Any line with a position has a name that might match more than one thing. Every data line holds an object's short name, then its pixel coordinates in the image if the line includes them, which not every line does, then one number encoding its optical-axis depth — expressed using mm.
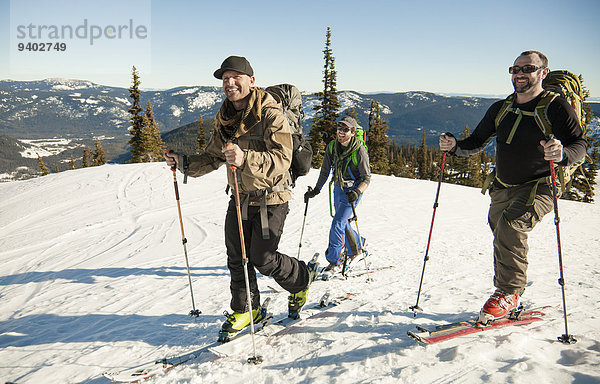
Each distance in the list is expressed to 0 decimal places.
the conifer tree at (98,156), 57562
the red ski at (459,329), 3428
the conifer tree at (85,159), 59050
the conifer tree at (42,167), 58234
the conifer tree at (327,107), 34188
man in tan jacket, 3316
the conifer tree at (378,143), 41469
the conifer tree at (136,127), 39938
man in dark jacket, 3270
